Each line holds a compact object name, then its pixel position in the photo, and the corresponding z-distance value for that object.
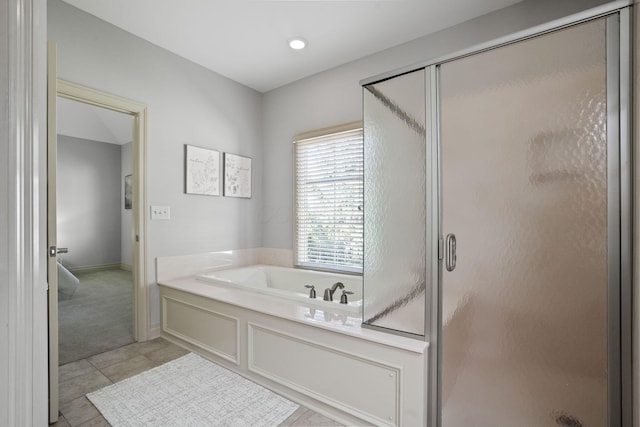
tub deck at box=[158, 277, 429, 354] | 1.46
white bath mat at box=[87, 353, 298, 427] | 1.60
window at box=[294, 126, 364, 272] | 2.90
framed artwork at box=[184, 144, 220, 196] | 2.88
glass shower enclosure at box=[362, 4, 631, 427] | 1.09
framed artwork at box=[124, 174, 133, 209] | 5.63
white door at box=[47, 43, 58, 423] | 1.54
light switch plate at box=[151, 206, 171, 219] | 2.62
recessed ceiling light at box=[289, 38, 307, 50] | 2.56
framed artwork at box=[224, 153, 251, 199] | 3.24
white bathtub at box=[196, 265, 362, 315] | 2.55
